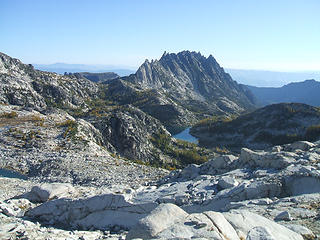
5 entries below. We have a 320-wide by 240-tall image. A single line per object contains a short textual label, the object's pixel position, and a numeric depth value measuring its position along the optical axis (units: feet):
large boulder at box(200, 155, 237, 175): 97.09
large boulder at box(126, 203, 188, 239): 34.68
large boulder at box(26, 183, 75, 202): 65.98
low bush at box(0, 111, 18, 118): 192.16
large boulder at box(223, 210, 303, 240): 33.53
